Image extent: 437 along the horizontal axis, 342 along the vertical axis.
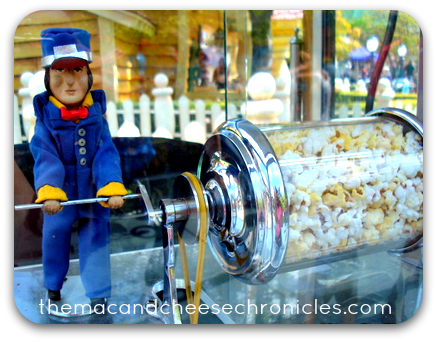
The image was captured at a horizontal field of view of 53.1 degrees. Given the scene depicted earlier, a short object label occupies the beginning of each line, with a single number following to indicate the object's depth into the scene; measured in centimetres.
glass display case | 60
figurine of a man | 57
